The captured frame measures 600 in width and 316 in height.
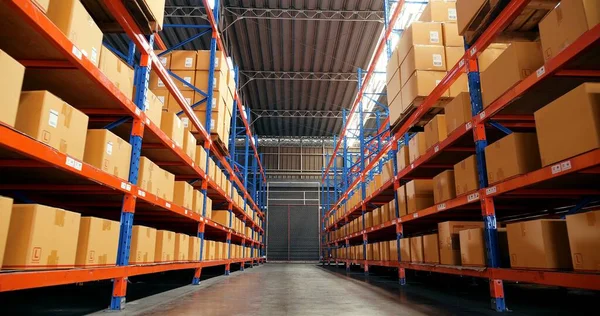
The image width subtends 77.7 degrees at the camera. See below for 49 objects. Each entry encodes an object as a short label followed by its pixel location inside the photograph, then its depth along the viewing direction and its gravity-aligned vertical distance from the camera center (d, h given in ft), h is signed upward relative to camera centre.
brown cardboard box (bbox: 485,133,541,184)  10.37 +2.51
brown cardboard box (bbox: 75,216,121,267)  9.34 +0.06
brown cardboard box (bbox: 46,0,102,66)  8.41 +5.05
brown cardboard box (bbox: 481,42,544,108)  10.52 +5.11
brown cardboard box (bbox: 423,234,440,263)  15.81 -0.16
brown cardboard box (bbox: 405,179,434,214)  17.99 +2.42
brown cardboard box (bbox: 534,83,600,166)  7.75 +2.65
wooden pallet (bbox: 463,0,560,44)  11.08 +7.08
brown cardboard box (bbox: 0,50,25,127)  6.53 +2.75
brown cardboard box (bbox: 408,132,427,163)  17.40 +4.65
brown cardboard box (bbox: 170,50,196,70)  21.74 +10.57
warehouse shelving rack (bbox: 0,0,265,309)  7.27 +2.75
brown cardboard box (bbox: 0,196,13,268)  6.71 +0.46
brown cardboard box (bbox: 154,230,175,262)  14.37 -0.09
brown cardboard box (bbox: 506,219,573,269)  9.39 +0.01
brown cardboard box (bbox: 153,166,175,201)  14.06 +2.35
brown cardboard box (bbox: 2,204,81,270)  7.29 +0.12
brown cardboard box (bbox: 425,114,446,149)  15.60 +4.81
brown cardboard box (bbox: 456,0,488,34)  12.41 +7.89
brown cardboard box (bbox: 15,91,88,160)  7.55 +2.57
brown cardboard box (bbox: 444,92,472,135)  13.39 +4.82
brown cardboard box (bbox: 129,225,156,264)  12.20 -0.01
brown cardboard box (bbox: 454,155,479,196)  12.80 +2.41
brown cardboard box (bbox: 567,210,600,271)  7.95 +0.14
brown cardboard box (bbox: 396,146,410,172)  19.81 +4.62
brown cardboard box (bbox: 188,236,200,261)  18.72 -0.21
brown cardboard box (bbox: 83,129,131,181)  10.09 +2.53
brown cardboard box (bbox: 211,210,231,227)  26.91 +1.99
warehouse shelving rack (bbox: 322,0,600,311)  8.40 +3.66
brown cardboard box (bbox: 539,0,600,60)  8.13 +5.02
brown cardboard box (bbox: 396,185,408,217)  19.64 +2.29
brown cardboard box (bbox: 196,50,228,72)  21.84 +10.75
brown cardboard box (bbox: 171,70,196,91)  21.74 +9.57
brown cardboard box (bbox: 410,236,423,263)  17.67 -0.18
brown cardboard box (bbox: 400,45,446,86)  17.40 +8.59
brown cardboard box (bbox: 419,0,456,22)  18.85 +11.57
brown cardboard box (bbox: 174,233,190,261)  16.61 -0.10
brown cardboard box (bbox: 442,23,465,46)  17.94 +9.81
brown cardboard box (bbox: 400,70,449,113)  17.19 +7.34
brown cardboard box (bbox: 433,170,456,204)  14.73 +2.32
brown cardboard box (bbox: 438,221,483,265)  14.28 +0.23
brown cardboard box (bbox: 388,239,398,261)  21.65 -0.28
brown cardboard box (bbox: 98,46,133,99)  10.34 +4.97
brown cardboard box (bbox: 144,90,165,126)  13.16 +4.92
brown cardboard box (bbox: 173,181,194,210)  16.56 +2.26
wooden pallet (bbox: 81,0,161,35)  11.11 +6.97
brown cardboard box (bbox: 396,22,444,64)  17.79 +9.90
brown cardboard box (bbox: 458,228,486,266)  12.16 -0.06
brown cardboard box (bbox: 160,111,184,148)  15.01 +4.76
